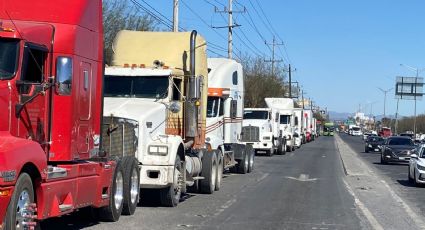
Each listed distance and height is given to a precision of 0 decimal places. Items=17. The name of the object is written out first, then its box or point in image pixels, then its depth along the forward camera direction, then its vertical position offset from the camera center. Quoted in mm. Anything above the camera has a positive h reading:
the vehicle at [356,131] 150000 -3253
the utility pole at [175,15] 27047 +4196
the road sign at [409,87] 82125 +4098
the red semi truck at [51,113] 7863 -53
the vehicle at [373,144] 54794 -2254
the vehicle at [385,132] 98000 -2089
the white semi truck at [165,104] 13586 +198
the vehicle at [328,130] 143575 -2933
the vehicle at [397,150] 35312 -1698
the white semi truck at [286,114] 50447 +140
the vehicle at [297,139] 56469 -2084
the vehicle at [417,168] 20906 -1610
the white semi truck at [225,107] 19812 +230
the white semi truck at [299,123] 58347 -699
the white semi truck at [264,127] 39869 -760
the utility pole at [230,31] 47312 +6465
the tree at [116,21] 28236 +4160
